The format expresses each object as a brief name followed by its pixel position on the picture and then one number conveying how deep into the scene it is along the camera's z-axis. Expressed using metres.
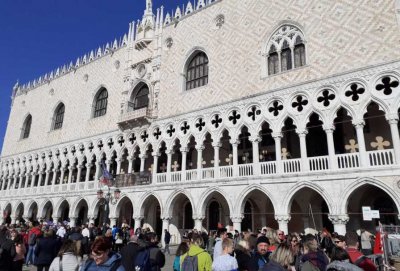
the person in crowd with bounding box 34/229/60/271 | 5.90
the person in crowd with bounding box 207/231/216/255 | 10.66
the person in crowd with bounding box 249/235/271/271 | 4.36
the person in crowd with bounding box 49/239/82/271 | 3.83
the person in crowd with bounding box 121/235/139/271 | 4.59
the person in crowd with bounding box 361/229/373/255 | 9.50
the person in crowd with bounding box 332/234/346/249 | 4.56
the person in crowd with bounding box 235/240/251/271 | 4.10
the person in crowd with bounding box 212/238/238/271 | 3.79
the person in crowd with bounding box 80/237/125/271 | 3.03
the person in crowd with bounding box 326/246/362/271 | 3.14
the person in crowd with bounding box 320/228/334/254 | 8.60
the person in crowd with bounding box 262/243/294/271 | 3.14
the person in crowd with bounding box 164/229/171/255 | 13.55
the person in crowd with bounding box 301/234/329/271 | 3.66
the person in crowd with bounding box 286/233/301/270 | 5.51
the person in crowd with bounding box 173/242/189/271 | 4.90
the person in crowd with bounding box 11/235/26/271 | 4.78
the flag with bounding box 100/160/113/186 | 18.19
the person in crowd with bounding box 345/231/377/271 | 3.75
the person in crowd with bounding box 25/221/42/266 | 9.13
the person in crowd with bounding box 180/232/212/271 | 4.23
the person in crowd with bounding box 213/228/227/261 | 5.25
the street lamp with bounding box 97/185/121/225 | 18.70
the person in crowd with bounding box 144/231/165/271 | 4.84
